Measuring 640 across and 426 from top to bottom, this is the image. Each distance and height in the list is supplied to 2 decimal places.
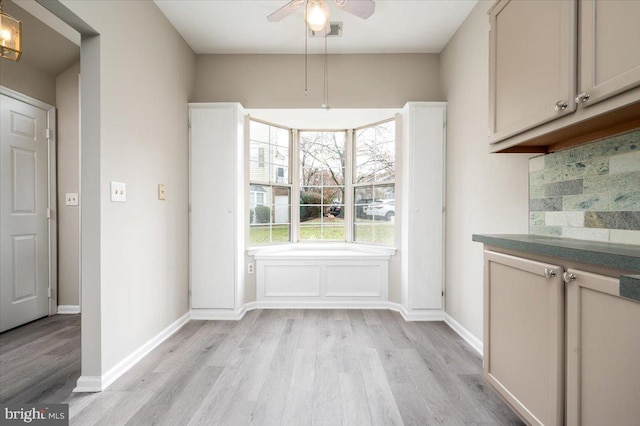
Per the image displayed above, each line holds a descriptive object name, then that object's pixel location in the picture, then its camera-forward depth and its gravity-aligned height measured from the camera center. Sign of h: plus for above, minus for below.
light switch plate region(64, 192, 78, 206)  3.40 +0.11
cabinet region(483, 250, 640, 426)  0.96 -0.51
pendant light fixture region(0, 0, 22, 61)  1.64 +0.94
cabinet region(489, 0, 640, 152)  1.08 +0.59
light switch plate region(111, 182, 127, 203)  2.11 +0.12
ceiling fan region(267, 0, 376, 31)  2.03 +1.39
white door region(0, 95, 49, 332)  2.94 -0.05
